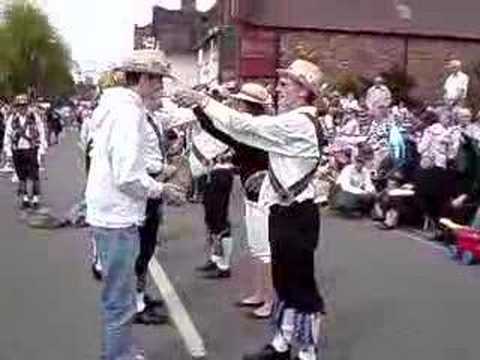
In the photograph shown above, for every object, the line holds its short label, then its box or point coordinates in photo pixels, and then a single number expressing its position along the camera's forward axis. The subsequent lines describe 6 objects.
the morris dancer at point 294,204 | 6.54
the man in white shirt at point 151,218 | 7.99
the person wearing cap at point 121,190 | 5.89
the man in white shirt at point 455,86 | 19.16
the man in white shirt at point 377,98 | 20.06
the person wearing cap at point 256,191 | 8.75
